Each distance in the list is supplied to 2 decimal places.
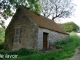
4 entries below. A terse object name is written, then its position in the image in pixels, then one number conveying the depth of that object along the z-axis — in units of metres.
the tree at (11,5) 9.87
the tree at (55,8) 18.67
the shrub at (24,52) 7.75
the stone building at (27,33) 9.40
